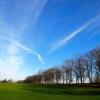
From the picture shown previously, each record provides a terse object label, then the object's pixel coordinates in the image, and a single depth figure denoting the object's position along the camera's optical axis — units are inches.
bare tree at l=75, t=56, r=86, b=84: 1574.2
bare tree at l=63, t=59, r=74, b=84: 1808.0
